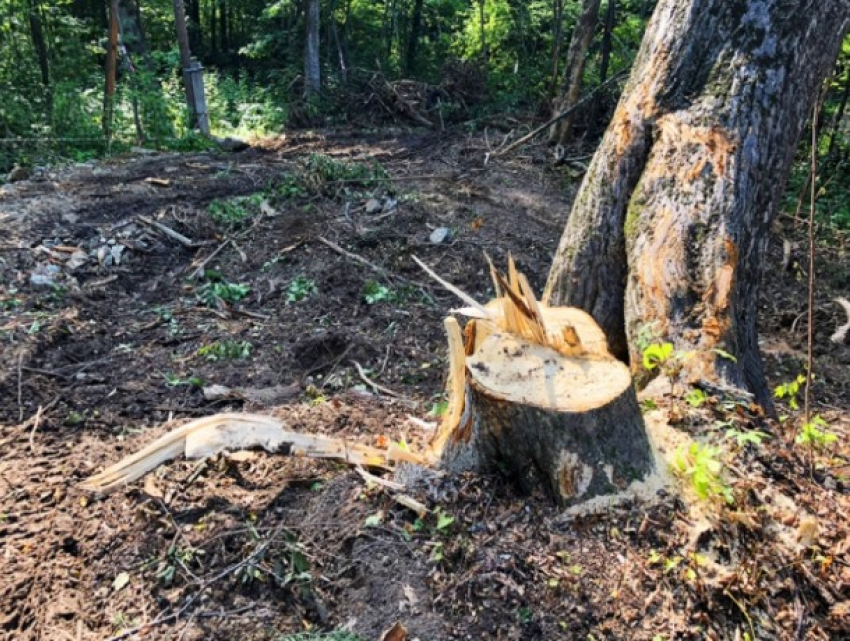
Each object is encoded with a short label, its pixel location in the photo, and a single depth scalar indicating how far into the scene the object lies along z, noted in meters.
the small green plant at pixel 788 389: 2.39
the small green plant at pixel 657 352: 2.22
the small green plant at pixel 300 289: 5.31
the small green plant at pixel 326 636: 1.94
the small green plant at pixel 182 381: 4.04
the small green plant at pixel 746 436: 2.10
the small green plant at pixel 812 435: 2.13
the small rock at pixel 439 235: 6.27
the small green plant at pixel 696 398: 2.45
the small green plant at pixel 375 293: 5.23
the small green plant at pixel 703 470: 2.00
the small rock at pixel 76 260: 5.56
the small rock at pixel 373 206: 6.91
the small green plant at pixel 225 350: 4.43
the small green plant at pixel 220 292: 5.24
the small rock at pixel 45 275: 5.20
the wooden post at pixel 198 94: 11.11
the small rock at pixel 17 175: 7.70
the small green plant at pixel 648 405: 2.58
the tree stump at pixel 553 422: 2.20
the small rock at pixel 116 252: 5.80
